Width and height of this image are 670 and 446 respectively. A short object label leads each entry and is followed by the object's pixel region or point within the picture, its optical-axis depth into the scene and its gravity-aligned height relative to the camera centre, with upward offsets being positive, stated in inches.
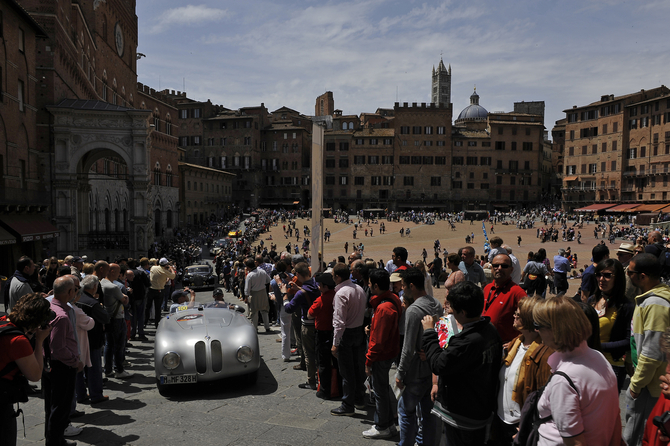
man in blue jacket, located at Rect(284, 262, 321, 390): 264.1 -64.8
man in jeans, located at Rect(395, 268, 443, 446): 170.9 -64.1
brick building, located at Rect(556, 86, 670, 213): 2330.2 +262.5
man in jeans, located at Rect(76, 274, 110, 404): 229.1 -71.6
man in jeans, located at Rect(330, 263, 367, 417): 221.5 -63.1
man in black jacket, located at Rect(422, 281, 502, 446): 130.2 -45.7
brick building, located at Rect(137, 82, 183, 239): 1829.5 +120.7
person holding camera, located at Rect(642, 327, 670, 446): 100.9 -46.6
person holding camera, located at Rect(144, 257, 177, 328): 427.2 -77.4
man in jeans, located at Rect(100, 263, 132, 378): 274.4 -76.2
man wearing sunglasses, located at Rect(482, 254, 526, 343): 174.7 -36.8
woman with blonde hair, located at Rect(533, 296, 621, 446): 100.2 -39.6
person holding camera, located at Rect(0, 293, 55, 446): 139.9 -47.7
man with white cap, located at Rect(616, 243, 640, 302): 251.1 -27.5
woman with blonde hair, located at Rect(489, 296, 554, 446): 122.8 -45.1
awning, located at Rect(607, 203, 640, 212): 2322.8 -35.5
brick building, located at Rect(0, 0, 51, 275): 800.3 +77.4
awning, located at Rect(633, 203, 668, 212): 2196.9 -32.3
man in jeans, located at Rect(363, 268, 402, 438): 192.7 -60.2
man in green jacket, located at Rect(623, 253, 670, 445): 142.3 -43.2
